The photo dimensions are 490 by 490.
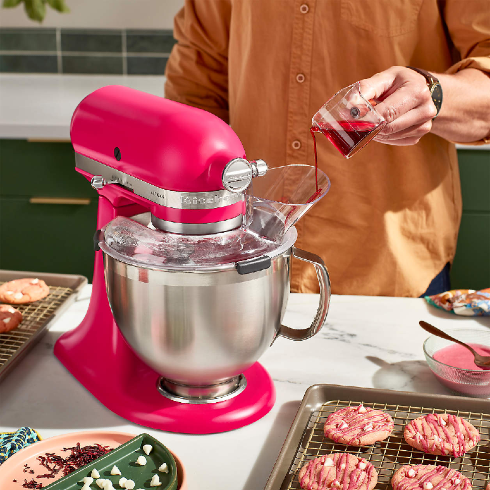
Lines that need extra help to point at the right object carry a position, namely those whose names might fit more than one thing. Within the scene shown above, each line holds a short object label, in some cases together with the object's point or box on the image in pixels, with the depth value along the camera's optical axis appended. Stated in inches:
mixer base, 32.6
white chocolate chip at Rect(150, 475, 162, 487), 27.2
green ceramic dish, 26.9
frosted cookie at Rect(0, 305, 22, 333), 40.6
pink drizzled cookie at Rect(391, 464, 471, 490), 27.4
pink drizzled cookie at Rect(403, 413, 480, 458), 29.4
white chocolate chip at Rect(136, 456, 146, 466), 28.1
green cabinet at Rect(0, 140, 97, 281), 88.5
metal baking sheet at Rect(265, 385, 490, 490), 28.8
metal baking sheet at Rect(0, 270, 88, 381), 38.3
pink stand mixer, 29.3
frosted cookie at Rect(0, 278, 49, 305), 45.0
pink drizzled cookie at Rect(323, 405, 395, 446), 30.1
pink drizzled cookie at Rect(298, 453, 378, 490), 27.3
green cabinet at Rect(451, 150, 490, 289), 85.6
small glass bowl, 34.8
